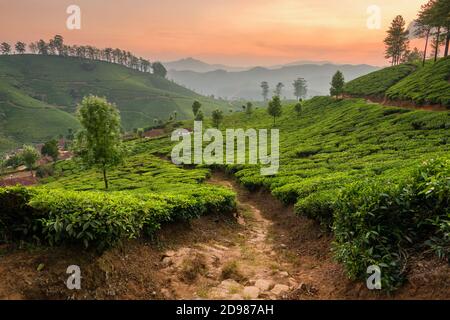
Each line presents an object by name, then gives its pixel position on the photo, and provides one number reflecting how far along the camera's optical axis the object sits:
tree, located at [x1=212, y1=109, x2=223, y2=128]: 72.84
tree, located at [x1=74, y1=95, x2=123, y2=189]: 25.70
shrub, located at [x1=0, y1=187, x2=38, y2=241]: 7.73
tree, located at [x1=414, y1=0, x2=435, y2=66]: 67.56
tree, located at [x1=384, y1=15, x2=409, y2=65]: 90.00
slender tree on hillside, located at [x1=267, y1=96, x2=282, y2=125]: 63.84
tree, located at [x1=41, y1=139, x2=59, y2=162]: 86.31
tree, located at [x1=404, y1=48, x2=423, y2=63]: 110.56
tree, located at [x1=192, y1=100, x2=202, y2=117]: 92.56
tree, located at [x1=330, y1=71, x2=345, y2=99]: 69.56
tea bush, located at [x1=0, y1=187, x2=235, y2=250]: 7.41
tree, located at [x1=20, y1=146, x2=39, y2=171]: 69.90
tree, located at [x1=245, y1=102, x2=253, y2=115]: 93.14
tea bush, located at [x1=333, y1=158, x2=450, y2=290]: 6.74
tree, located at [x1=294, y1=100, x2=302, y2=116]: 70.31
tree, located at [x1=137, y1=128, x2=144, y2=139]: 91.56
